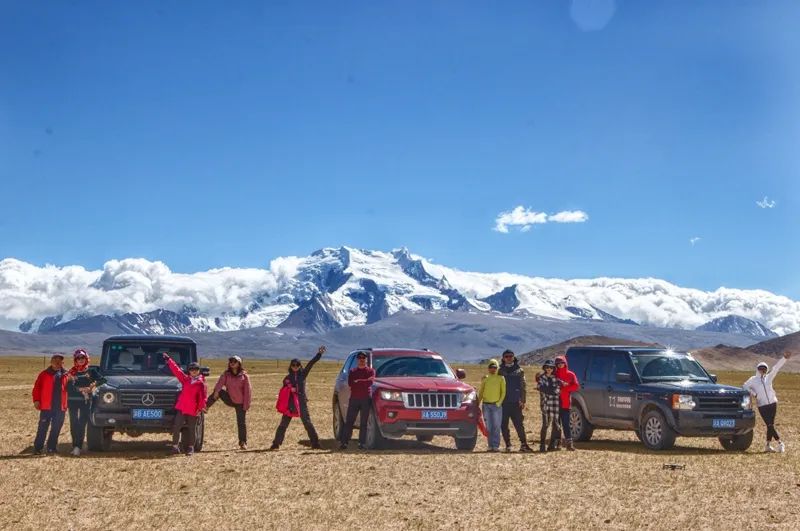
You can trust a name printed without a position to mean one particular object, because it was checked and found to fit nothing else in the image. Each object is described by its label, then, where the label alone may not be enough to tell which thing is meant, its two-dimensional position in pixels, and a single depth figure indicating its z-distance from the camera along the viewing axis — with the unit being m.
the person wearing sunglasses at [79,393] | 16.52
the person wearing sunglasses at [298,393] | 18.36
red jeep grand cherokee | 17.44
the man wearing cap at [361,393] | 17.98
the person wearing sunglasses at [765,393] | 19.16
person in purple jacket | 17.80
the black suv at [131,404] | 16.62
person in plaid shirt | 18.22
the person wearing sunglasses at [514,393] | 18.47
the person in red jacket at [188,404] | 16.58
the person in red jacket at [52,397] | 16.41
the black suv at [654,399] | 18.11
